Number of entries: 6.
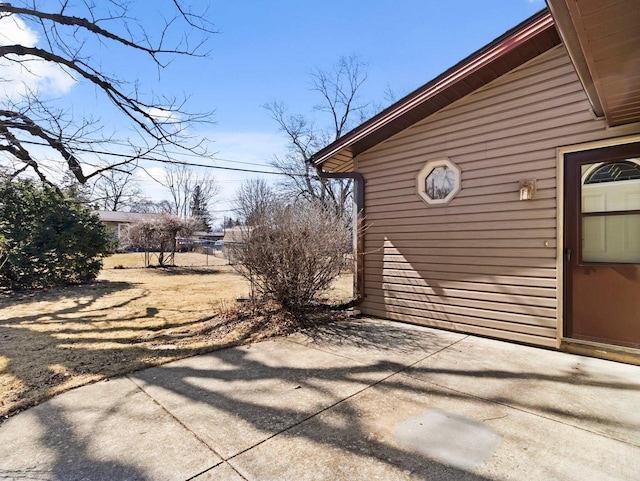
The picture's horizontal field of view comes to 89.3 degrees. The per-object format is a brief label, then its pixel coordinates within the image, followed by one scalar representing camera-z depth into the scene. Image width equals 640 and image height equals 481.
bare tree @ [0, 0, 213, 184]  5.04
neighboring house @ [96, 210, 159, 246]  36.00
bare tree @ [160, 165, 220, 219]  32.12
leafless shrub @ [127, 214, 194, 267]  13.69
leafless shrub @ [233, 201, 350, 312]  4.65
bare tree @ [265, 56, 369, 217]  21.98
